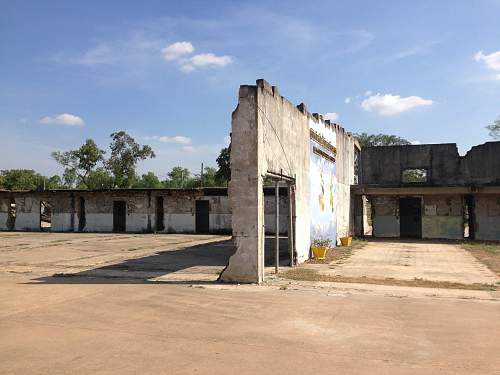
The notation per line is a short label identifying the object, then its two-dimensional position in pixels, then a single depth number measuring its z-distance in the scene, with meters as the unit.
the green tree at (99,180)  57.00
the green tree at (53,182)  64.65
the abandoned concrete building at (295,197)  11.66
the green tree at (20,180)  60.16
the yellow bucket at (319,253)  16.17
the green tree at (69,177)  63.23
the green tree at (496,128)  53.72
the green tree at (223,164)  54.62
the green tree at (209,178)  69.30
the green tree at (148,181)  60.19
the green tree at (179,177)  75.00
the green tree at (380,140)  66.50
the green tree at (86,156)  58.50
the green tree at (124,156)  59.59
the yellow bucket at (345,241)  22.11
